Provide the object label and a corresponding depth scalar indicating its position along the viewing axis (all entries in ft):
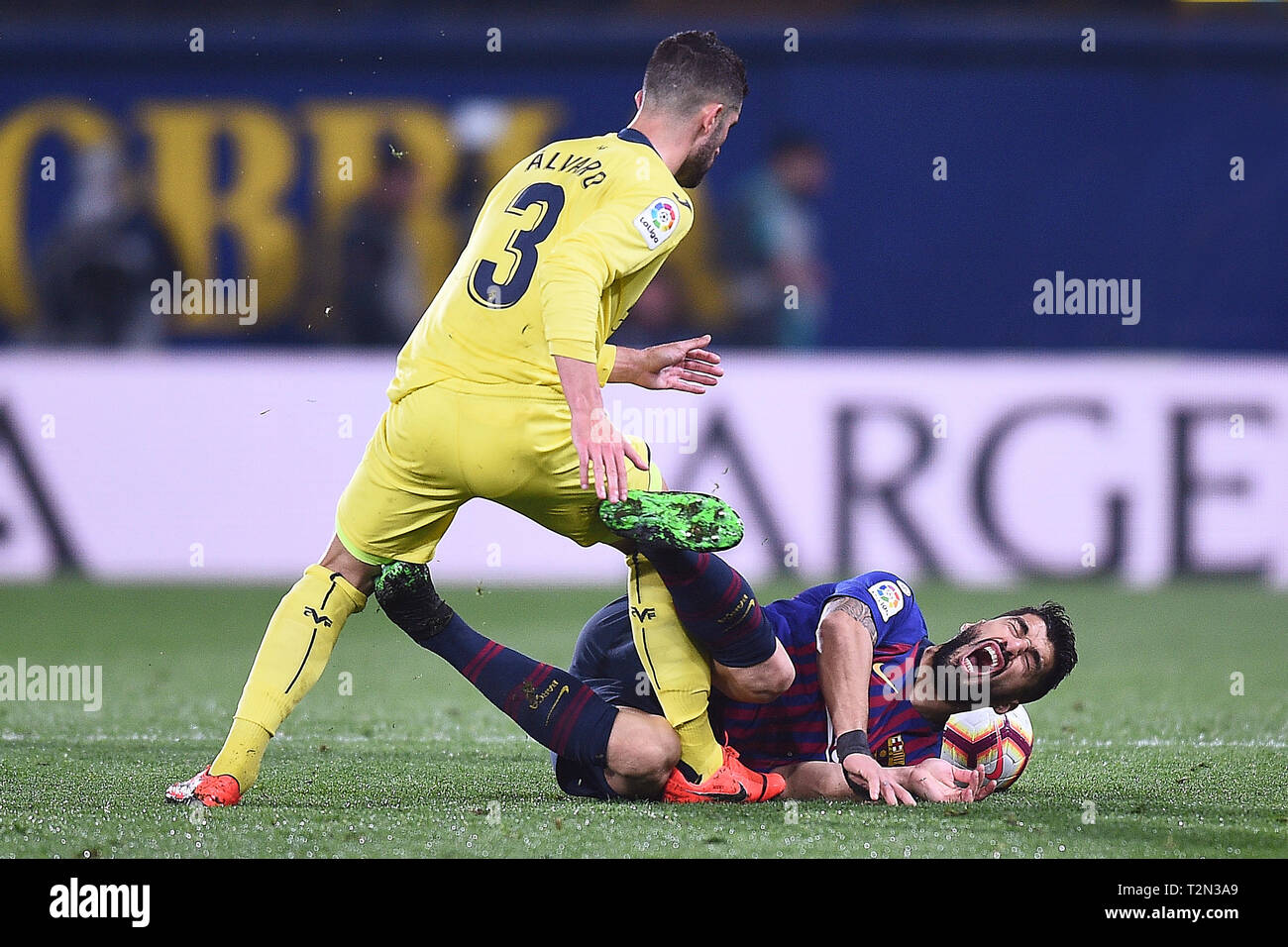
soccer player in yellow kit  23.36
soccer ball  26.43
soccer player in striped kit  24.86
